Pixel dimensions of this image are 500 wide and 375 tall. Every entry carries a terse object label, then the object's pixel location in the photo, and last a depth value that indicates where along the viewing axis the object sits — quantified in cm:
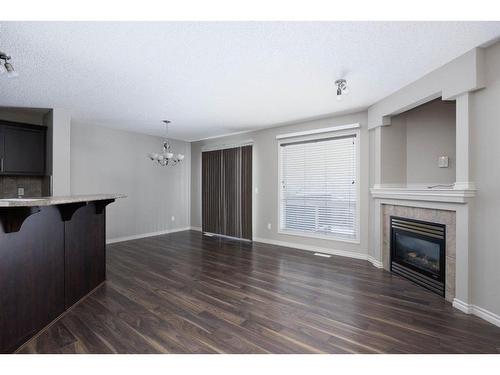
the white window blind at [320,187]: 425
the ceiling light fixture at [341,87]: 282
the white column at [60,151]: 385
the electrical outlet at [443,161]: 326
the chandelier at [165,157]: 455
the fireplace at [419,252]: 278
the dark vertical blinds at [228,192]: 562
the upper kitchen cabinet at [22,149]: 371
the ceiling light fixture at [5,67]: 196
